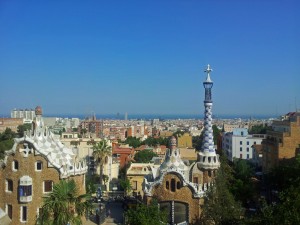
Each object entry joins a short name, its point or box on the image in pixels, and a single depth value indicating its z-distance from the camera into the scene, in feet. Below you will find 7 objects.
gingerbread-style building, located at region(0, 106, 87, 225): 70.11
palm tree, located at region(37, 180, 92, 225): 51.15
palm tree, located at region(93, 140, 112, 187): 115.55
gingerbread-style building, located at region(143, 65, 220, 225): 71.15
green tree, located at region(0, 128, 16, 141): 212.68
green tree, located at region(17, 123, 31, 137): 264.97
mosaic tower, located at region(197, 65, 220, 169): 75.91
